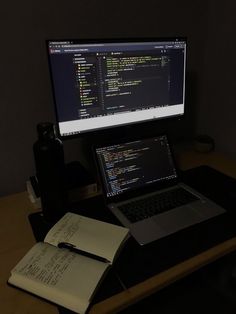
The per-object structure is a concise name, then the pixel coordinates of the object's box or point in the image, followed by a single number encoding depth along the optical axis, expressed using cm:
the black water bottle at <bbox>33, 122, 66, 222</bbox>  88
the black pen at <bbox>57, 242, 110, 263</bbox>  76
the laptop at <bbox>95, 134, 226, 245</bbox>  93
